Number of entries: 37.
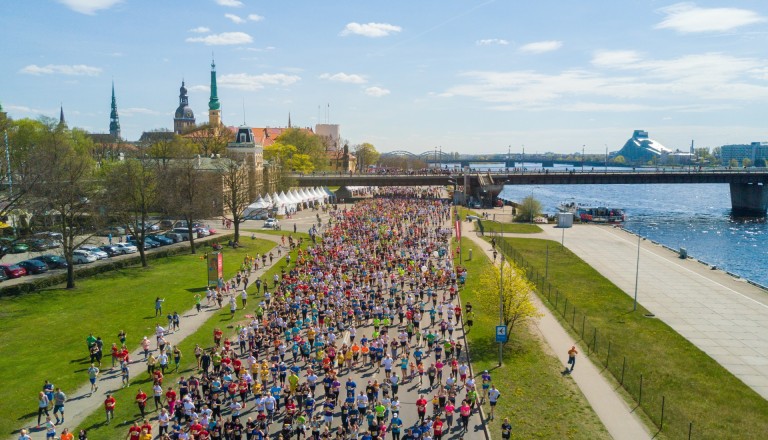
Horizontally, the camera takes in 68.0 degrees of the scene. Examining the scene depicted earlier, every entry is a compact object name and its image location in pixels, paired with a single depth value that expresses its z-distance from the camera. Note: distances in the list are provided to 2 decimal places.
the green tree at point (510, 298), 30.70
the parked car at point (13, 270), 42.28
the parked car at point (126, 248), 53.81
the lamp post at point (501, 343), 26.88
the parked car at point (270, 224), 72.94
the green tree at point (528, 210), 88.25
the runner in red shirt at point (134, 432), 18.08
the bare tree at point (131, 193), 47.72
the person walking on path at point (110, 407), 20.71
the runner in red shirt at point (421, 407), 20.06
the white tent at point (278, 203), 83.68
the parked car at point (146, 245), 56.34
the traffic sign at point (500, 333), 26.15
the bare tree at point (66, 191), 37.25
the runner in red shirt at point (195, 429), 17.76
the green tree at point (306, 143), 138.12
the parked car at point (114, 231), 43.64
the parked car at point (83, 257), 48.34
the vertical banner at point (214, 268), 39.47
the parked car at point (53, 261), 45.84
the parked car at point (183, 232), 62.34
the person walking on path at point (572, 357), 26.77
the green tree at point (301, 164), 124.38
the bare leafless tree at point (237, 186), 60.06
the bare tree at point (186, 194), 53.47
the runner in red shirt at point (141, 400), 20.80
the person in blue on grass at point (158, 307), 34.03
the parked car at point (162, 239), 58.84
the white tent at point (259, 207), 79.19
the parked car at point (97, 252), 50.53
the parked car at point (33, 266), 44.00
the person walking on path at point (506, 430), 18.64
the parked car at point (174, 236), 60.91
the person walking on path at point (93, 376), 23.16
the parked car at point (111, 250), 52.72
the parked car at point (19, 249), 49.96
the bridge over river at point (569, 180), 115.38
